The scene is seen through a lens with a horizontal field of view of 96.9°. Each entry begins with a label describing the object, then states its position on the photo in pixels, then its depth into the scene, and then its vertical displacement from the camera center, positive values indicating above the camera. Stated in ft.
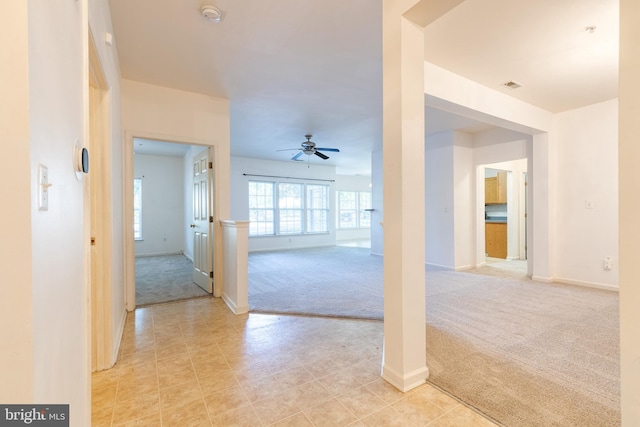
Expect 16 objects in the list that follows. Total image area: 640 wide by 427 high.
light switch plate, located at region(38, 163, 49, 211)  2.55 +0.25
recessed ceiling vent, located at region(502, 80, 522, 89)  10.88 +4.88
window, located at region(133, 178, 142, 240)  23.48 +0.17
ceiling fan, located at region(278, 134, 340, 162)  17.52 +3.94
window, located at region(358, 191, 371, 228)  38.19 +0.66
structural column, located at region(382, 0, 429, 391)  5.73 +0.20
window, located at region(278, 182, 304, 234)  28.60 +0.47
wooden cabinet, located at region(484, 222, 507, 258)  21.72 -2.32
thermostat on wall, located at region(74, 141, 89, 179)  3.92 +0.78
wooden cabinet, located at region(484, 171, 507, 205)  21.89 +1.65
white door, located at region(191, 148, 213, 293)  12.33 -0.31
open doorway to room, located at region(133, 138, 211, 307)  22.18 +0.75
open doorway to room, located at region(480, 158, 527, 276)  21.49 -0.44
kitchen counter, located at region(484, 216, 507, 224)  22.30 -0.79
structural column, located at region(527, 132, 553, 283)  14.29 -0.07
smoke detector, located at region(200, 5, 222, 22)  6.80 +4.88
